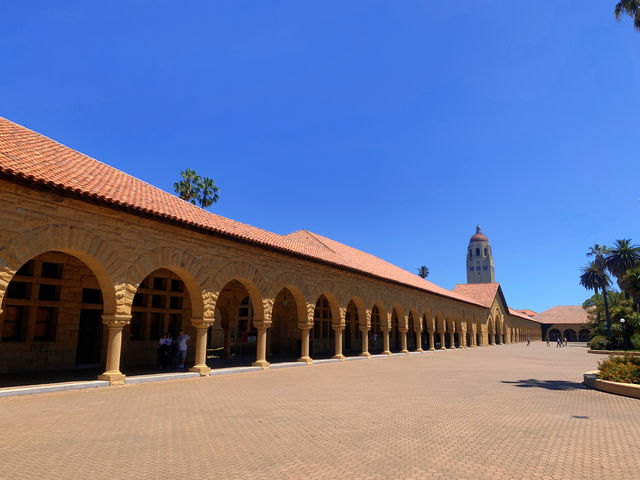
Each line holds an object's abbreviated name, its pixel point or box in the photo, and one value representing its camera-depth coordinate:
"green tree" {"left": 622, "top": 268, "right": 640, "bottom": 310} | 28.77
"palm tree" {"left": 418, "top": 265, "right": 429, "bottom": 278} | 104.06
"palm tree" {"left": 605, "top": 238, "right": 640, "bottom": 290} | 60.34
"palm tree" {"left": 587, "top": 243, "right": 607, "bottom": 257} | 71.09
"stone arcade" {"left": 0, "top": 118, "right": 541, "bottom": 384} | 9.09
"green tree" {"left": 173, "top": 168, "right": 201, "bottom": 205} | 37.22
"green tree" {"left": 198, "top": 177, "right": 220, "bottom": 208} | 38.19
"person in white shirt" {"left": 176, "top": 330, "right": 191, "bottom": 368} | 14.26
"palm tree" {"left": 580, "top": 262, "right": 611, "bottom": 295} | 72.69
